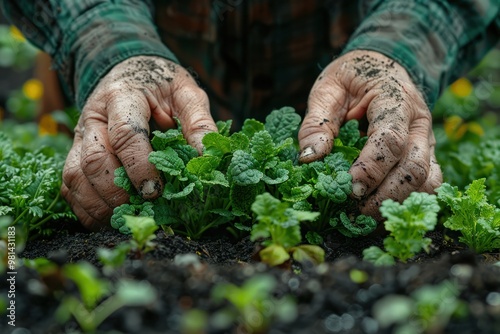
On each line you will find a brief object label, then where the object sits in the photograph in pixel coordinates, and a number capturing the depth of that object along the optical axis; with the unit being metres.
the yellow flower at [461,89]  4.67
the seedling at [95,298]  1.24
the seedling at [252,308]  1.22
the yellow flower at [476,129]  3.75
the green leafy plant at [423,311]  1.24
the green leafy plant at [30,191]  2.23
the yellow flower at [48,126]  4.13
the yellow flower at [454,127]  3.70
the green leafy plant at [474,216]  2.07
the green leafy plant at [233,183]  2.02
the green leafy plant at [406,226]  1.75
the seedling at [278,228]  1.73
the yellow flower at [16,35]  4.92
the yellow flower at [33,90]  4.81
